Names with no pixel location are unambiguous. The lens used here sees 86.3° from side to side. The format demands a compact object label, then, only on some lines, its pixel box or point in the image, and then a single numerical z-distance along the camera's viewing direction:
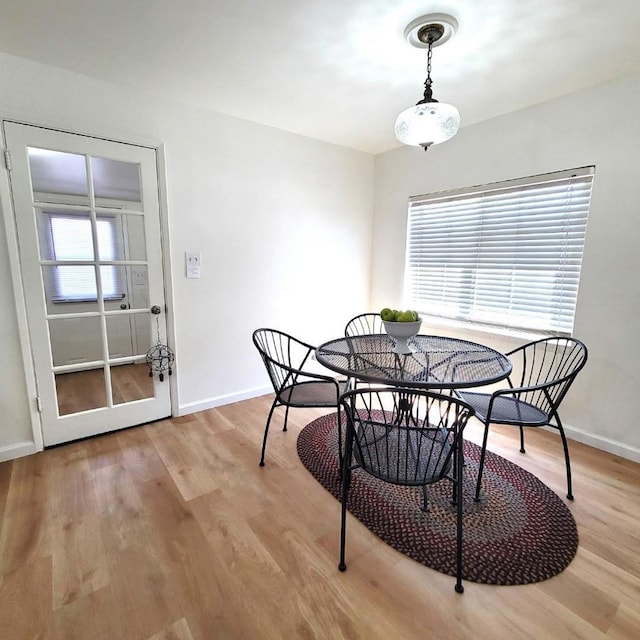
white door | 2.12
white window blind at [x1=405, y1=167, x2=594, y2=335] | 2.45
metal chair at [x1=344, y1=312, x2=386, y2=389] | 3.51
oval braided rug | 1.44
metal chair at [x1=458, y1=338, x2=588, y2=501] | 1.78
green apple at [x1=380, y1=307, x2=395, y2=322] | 1.99
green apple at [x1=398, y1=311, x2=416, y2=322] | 1.96
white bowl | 1.94
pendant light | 1.63
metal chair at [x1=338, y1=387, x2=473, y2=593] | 1.30
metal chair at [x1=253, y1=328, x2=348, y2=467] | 2.01
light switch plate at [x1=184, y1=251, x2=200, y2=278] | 2.69
